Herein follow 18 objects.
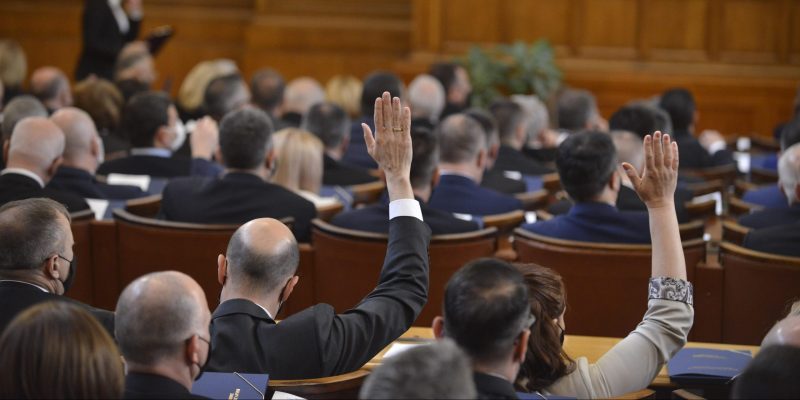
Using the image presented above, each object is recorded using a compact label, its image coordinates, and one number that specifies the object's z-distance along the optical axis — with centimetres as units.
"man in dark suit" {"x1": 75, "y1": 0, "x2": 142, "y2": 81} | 1874
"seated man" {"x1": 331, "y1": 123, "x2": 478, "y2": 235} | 816
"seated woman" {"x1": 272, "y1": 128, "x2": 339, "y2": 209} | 958
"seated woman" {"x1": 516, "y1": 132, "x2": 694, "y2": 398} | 482
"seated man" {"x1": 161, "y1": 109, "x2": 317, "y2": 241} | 859
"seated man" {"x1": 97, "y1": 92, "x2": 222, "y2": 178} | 1051
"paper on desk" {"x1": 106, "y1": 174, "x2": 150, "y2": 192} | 1026
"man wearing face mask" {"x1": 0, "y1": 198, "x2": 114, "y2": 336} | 534
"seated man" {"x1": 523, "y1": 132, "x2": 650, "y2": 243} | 796
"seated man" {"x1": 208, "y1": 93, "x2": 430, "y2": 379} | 518
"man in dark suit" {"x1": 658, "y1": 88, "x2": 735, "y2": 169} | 1314
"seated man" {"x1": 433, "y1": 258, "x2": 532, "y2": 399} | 415
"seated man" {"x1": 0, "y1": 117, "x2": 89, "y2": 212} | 825
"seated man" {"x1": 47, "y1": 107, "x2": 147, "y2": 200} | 926
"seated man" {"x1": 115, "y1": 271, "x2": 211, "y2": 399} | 416
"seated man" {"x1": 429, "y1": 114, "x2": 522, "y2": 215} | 946
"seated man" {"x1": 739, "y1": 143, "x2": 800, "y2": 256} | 781
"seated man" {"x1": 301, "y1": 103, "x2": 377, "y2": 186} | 1169
